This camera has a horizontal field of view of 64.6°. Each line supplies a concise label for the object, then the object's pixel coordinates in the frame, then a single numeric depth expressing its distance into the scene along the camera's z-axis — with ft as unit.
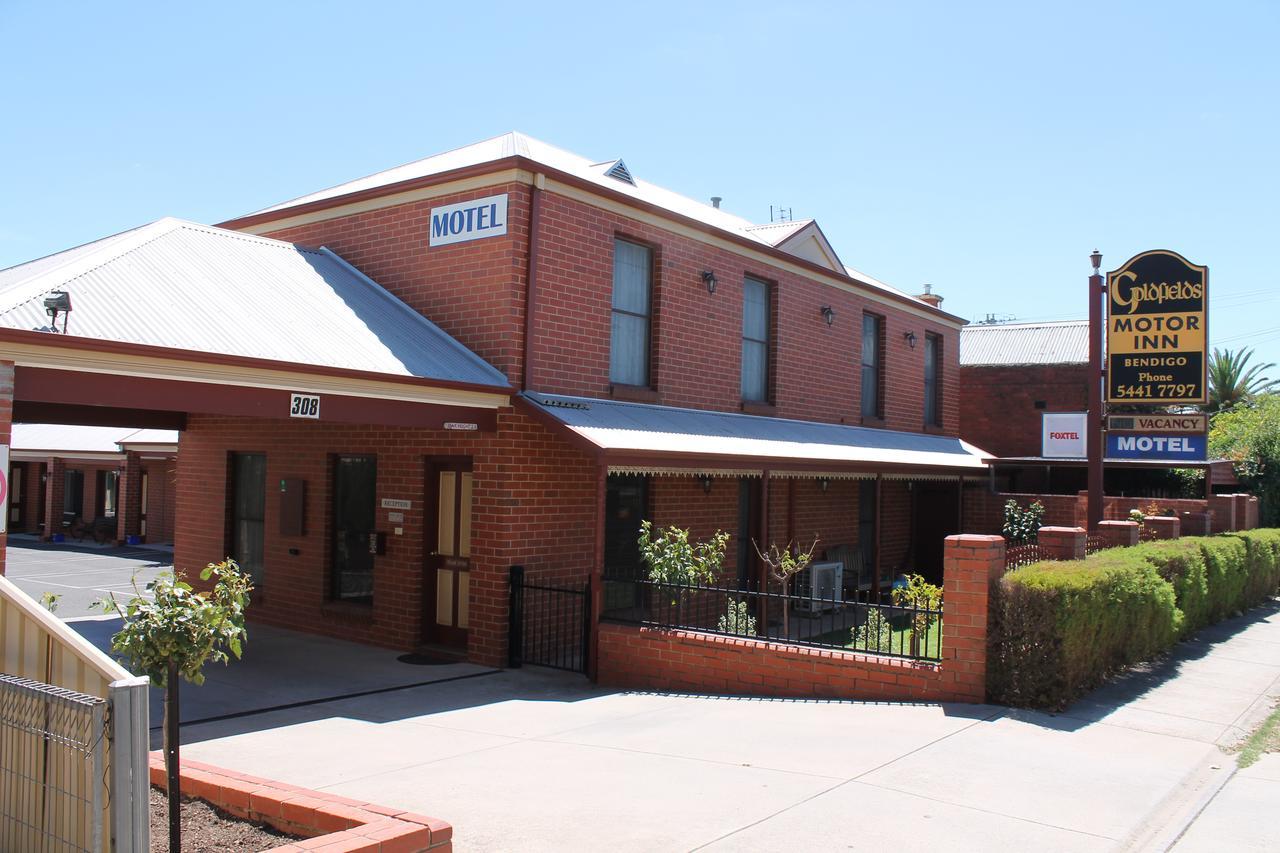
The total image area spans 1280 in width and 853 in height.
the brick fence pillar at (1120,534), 41.81
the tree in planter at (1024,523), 60.03
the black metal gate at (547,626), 34.68
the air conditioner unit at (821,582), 50.14
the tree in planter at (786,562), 36.91
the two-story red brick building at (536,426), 36.32
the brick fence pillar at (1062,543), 34.01
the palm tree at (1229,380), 140.77
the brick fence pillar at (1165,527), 46.32
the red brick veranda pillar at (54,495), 96.22
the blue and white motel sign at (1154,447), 47.52
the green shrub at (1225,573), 43.75
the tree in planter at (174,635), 15.16
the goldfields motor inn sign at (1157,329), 45.32
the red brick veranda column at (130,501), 88.17
